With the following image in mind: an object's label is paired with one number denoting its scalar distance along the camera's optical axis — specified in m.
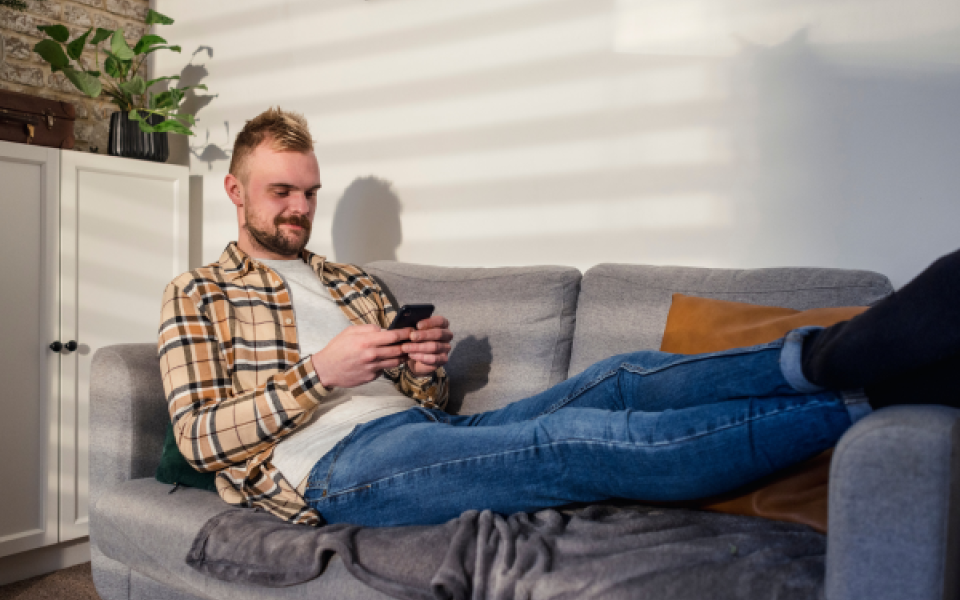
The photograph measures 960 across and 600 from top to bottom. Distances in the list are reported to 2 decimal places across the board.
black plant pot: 2.78
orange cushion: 1.22
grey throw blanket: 1.01
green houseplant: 2.57
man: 0.97
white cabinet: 2.34
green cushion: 1.58
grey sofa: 0.86
